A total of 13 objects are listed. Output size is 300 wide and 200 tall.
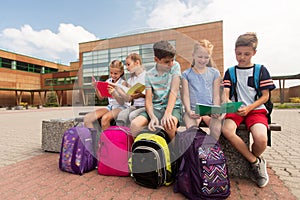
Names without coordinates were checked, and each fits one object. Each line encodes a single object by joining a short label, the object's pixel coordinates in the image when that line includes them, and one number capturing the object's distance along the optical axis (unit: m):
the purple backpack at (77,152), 2.47
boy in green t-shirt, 1.99
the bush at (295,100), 19.17
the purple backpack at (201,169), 1.79
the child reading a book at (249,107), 2.04
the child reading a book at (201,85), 1.97
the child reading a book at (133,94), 2.02
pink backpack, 2.35
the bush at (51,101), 30.28
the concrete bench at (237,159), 2.25
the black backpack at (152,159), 1.99
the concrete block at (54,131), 3.38
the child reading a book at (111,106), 2.23
